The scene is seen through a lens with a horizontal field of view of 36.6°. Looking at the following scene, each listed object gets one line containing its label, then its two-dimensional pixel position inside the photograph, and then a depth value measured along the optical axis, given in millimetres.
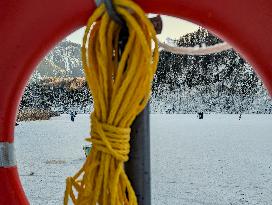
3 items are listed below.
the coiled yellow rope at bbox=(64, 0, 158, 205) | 690
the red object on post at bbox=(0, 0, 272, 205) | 738
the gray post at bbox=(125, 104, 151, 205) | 927
